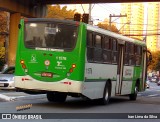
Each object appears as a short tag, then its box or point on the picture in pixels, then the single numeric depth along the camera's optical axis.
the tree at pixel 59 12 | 67.06
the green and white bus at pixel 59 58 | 15.22
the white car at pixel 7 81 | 24.16
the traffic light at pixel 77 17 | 17.58
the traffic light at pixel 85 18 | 17.17
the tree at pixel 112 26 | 80.09
